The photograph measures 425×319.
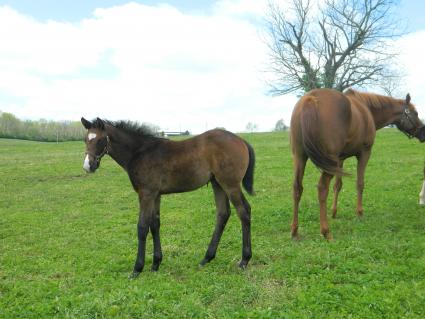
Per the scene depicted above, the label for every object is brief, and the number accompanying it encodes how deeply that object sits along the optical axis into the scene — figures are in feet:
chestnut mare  21.79
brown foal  19.43
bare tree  118.21
